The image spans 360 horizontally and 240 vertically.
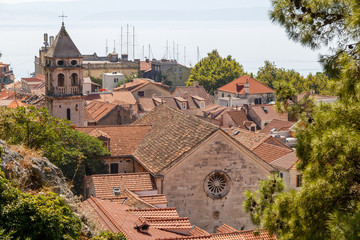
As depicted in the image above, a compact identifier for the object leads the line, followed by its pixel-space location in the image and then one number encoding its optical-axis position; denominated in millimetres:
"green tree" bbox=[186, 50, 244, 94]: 132500
